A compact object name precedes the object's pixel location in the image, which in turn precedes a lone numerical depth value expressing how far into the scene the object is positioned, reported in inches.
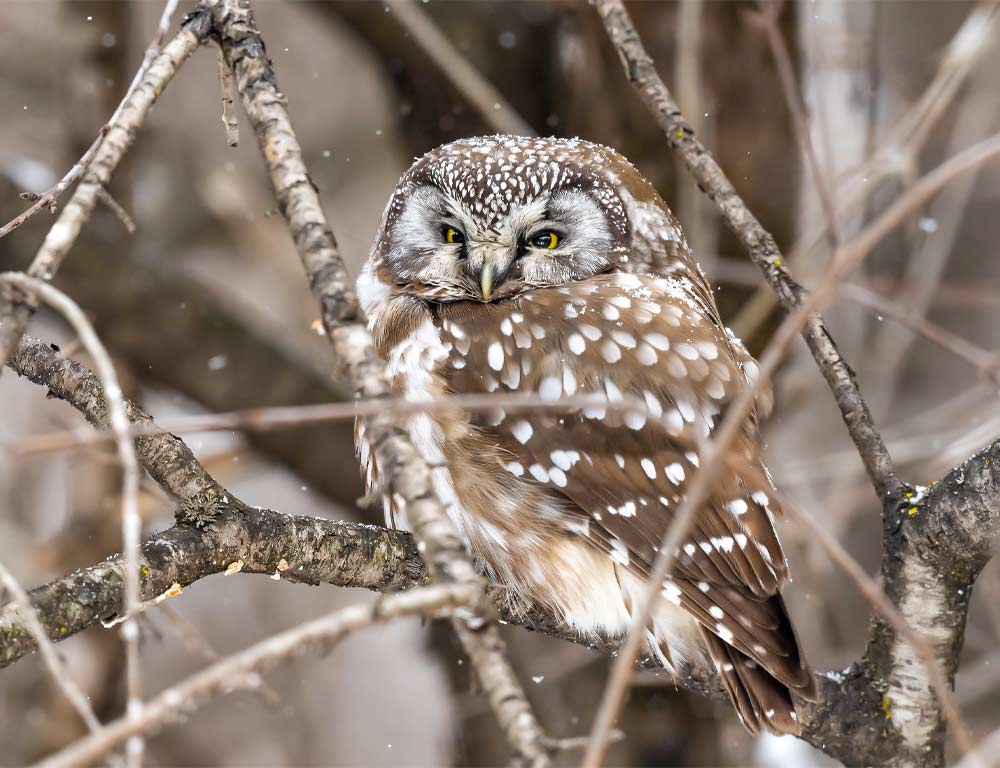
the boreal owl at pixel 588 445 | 214.7
